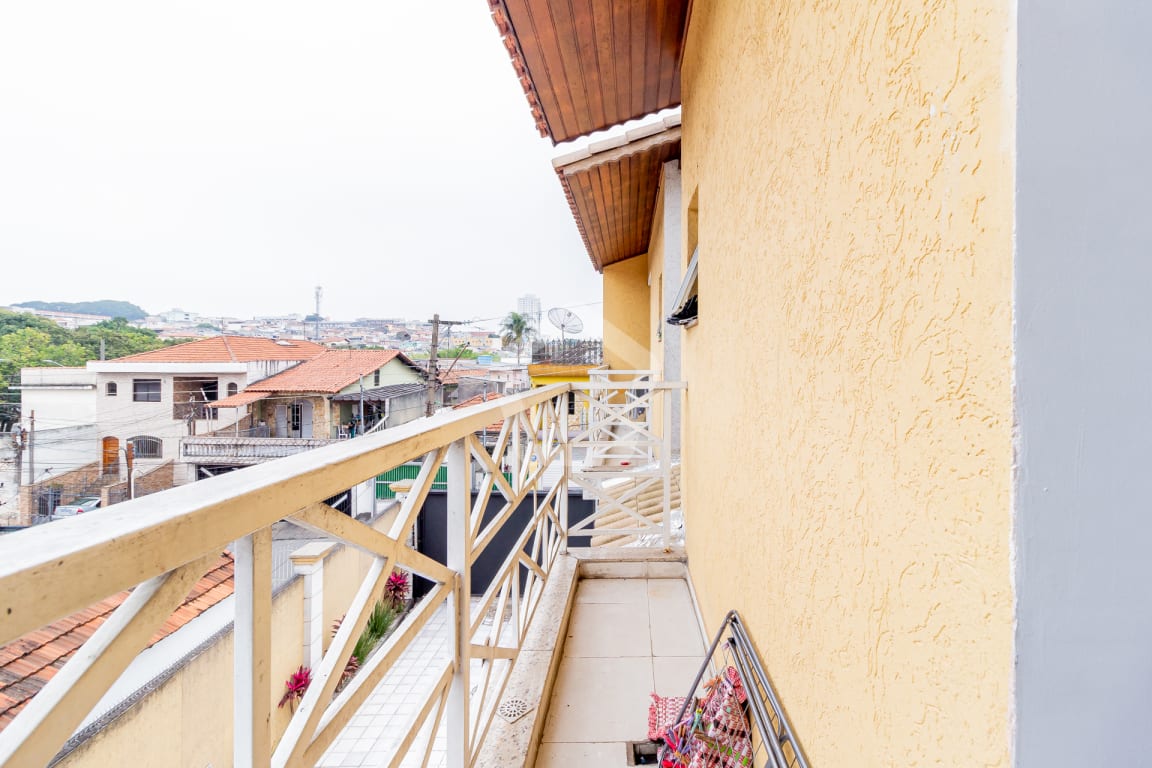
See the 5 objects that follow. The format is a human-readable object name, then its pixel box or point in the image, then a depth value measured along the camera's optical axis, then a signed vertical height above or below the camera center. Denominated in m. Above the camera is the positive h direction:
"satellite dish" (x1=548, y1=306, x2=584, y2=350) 12.05 +1.41
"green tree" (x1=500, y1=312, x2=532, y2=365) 35.91 +3.64
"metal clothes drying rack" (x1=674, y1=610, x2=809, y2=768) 1.27 -0.96
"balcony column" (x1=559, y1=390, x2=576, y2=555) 3.69 -0.75
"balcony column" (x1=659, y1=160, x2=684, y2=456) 6.66 +1.66
